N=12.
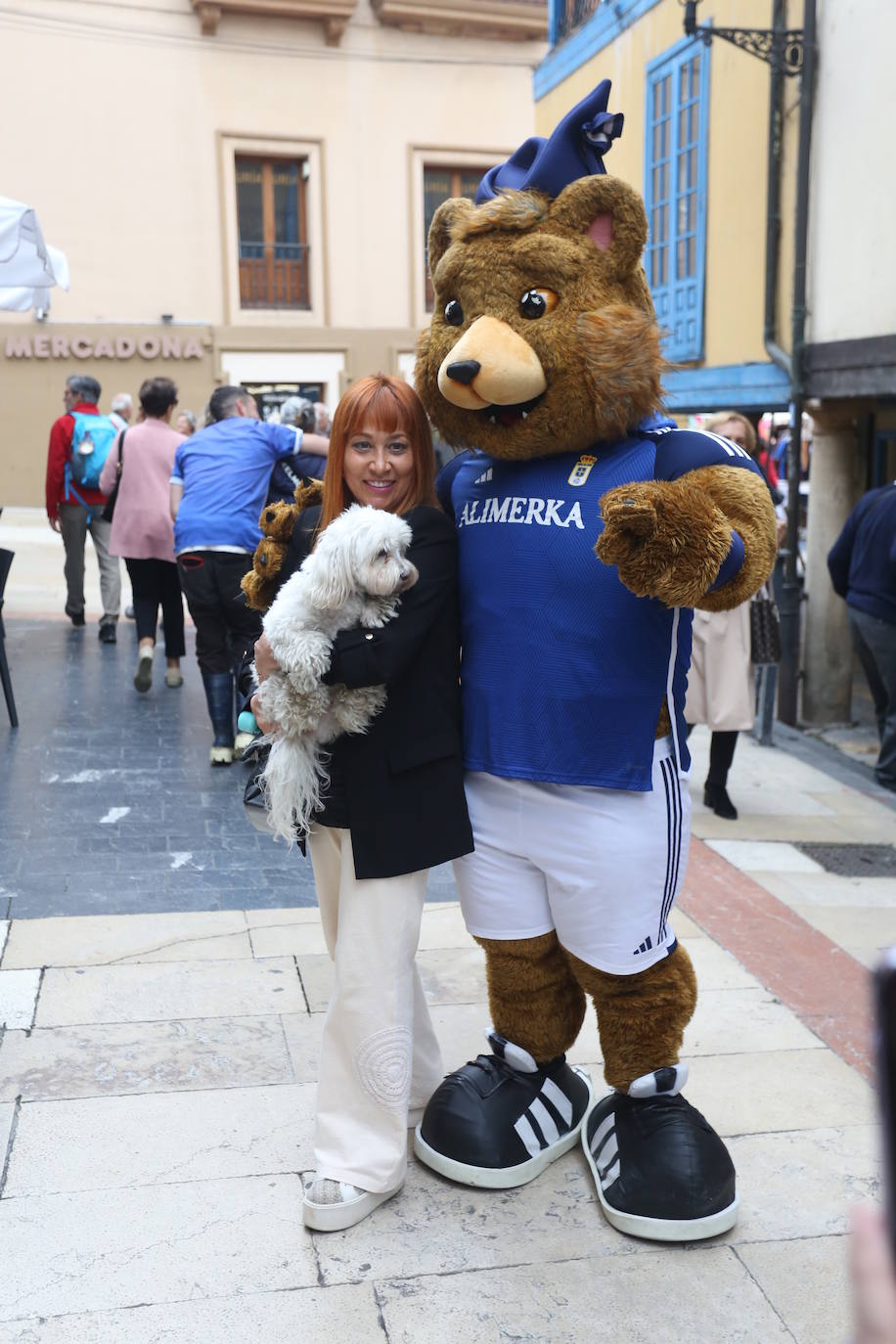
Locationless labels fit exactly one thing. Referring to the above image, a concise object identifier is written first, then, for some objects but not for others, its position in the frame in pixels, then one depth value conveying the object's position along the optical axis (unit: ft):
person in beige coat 19.02
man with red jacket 32.01
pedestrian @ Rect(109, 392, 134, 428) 37.65
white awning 24.48
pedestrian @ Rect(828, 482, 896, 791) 22.12
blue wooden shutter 32.86
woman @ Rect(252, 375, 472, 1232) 9.04
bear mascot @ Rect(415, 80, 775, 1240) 8.71
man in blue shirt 20.79
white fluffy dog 8.54
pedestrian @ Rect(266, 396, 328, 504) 21.03
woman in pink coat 25.91
